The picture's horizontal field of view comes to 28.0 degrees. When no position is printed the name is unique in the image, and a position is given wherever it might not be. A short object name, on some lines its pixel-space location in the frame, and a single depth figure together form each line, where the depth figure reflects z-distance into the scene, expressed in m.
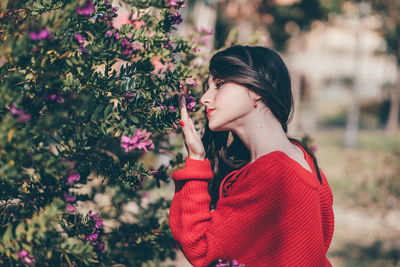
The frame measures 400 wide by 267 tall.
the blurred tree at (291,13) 17.49
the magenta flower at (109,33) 1.91
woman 1.84
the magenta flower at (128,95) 1.91
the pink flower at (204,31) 2.47
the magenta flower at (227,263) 1.85
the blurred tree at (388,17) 19.12
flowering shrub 1.66
